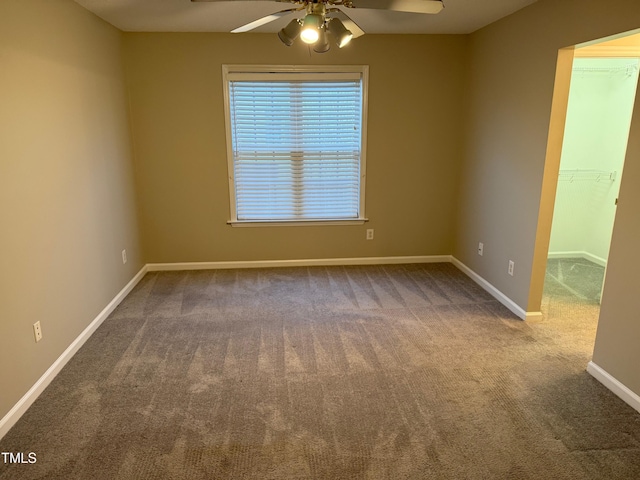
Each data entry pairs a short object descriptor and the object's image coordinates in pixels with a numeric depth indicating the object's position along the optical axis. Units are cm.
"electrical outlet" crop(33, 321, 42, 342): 239
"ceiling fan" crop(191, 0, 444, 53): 209
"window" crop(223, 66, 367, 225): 417
